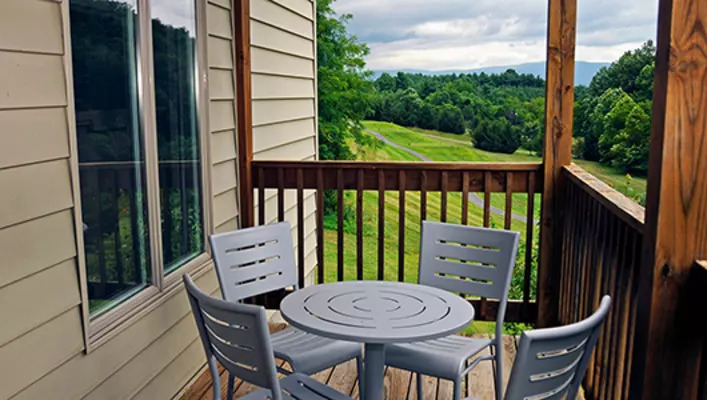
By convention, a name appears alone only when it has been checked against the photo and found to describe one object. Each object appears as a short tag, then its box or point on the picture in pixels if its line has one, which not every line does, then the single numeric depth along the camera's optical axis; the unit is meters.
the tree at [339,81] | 8.47
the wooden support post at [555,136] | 3.64
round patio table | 2.16
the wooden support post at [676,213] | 1.76
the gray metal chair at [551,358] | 1.57
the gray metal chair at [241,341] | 1.91
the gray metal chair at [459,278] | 2.58
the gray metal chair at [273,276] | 2.62
